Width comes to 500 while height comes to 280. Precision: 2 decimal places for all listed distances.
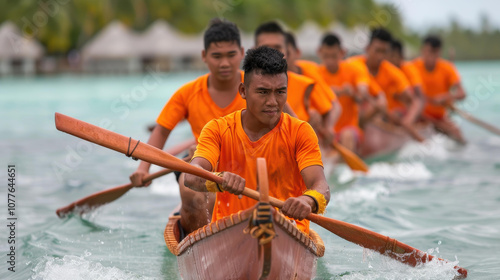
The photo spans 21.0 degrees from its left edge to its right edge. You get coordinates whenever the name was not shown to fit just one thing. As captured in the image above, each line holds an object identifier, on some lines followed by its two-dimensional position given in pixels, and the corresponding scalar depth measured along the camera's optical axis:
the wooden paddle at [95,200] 12.77
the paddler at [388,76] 20.47
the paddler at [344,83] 19.09
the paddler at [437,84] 24.17
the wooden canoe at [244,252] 7.19
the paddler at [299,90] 13.18
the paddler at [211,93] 10.60
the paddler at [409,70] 22.58
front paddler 7.96
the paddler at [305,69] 15.08
